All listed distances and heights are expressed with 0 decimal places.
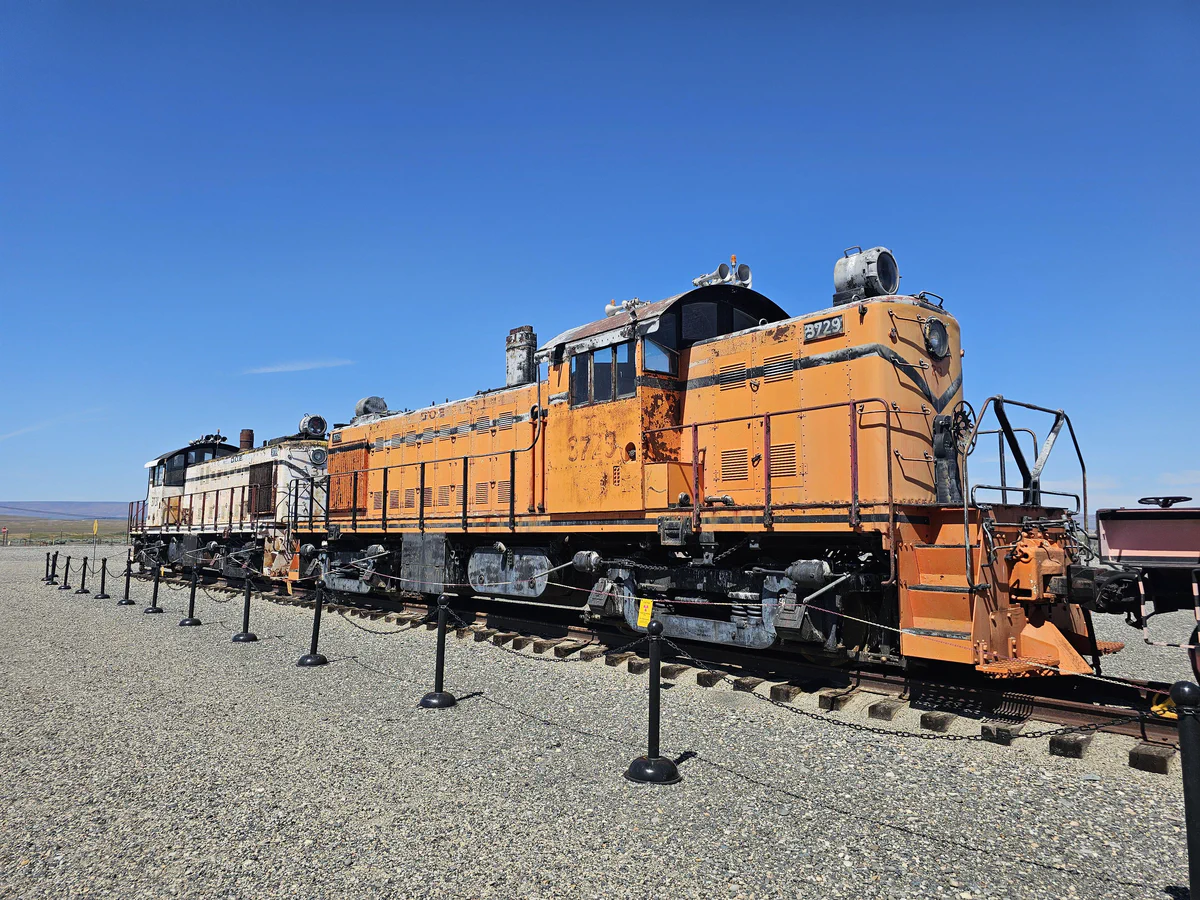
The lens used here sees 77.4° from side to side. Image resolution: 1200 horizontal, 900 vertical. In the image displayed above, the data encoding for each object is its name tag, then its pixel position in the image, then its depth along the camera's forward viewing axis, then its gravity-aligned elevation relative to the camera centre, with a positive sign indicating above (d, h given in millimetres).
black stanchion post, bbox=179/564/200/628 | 12406 -1816
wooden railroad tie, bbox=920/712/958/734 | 6102 -1688
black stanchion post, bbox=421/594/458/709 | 6891 -1600
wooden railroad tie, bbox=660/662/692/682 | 8141 -1735
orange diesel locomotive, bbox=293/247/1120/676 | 6500 +227
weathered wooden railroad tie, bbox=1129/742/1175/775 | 5039 -1635
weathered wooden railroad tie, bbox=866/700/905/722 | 6477 -1704
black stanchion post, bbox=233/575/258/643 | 10635 -1798
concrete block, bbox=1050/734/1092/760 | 5418 -1666
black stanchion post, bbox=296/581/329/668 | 8836 -1740
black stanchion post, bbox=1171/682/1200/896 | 2871 -929
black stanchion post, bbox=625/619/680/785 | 4984 -1684
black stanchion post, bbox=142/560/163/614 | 14100 -1844
